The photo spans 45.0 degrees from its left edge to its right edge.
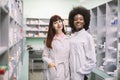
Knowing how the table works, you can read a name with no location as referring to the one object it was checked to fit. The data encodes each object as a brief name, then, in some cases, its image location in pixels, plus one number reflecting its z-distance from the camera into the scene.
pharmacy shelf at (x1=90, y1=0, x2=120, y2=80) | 2.70
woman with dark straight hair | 1.64
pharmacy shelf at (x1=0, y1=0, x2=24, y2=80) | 1.37
